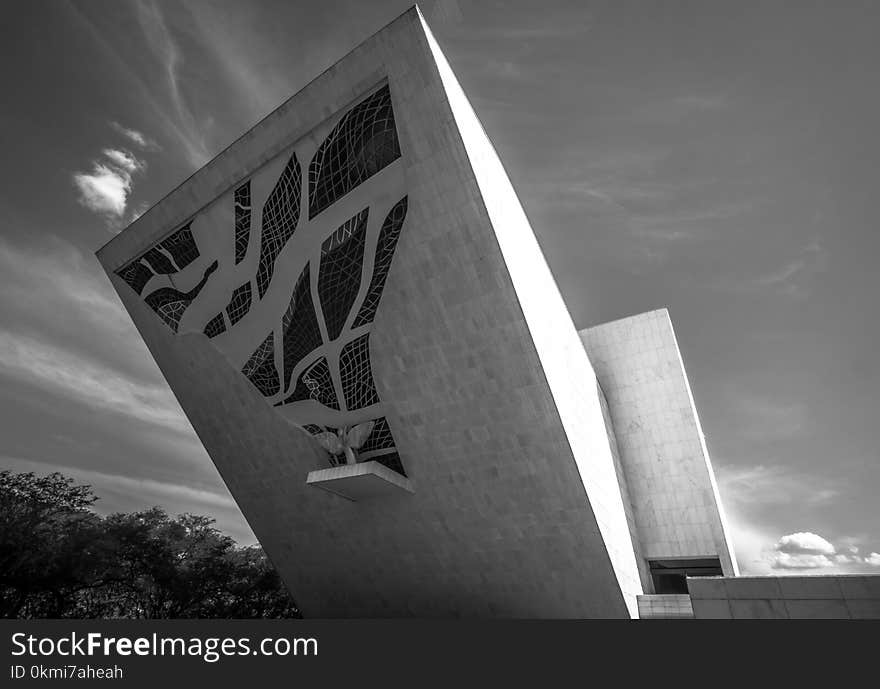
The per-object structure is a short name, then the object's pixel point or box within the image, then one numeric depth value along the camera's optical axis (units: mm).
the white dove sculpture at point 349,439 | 15541
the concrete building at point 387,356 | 12164
